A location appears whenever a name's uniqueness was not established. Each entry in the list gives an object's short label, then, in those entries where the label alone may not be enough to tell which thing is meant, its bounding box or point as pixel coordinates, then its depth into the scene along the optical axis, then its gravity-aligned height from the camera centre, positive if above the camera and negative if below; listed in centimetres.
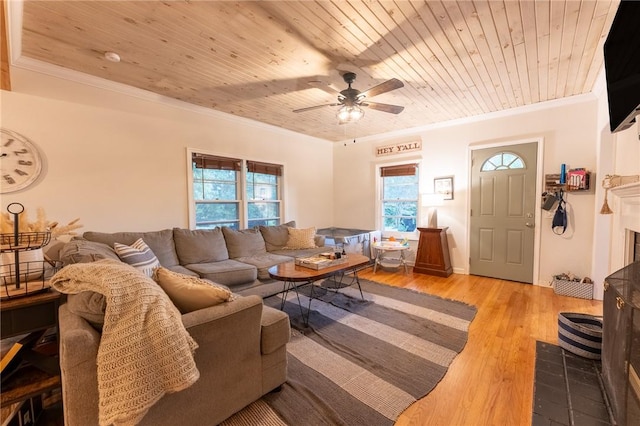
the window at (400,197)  491 +9
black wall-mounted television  130 +75
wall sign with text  475 +99
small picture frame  441 +26
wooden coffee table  252 -70
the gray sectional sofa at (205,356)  106 -78
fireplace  126 -72
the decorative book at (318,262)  276 -64
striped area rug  158 -121
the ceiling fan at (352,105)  272 +100
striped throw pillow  246 -50
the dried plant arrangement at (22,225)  138 -12
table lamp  442 -6
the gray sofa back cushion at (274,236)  412 -53
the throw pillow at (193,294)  149 -52
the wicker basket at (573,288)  324 -107
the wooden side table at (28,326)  122 -59
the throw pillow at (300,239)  421 -58
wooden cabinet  425 -84
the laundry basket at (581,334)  202 -104
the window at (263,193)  443 +16
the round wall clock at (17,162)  239 +38
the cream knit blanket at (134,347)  101 -58
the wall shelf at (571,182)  332 +25
